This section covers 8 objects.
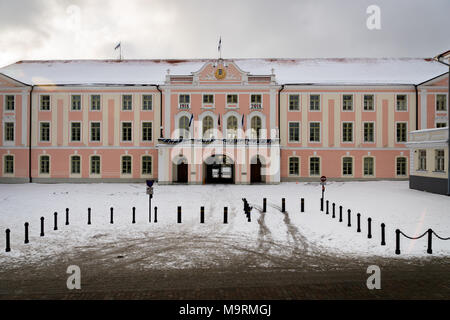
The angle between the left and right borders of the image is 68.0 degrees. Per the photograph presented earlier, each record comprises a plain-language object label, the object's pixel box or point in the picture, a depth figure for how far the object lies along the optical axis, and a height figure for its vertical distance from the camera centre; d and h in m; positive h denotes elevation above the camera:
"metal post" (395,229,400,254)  9.64 -2.40
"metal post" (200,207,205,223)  14.00 -2.39
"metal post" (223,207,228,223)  13.95 -2.43
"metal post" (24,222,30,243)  10.76 -2.37
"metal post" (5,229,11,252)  9.85 -2.47
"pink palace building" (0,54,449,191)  33.28 +3.94
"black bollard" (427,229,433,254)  9.62 -2.45
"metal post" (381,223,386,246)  10.37 -2.40
